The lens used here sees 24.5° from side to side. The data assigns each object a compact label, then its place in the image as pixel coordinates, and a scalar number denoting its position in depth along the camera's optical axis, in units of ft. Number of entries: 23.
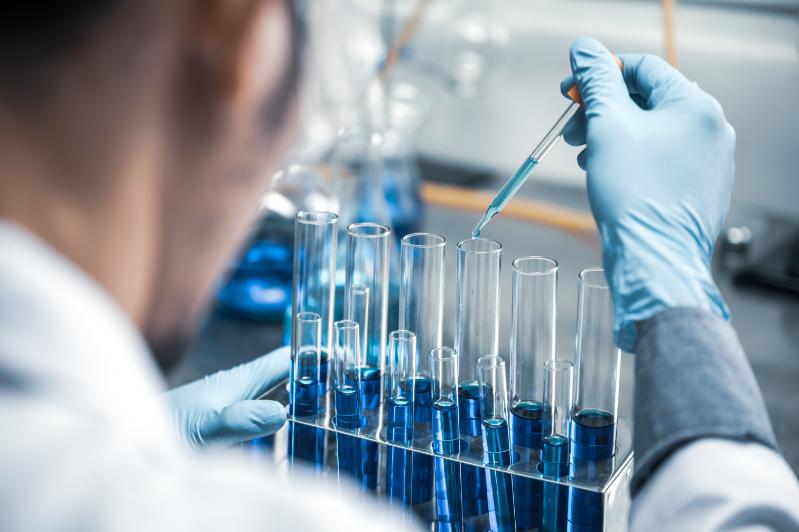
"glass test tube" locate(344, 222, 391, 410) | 2.90
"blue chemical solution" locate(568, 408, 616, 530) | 2.71
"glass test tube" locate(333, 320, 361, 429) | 2.87
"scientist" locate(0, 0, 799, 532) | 1.93
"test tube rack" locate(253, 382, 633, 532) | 2.71
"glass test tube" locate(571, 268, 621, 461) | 2.76
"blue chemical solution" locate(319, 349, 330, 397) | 2.93
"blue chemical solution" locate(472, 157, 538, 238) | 2.89
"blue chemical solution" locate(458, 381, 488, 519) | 2.78
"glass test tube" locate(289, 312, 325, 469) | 2.91
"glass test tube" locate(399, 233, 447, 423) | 2.86
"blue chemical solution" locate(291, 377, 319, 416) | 2.91
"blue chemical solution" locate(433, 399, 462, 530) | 2.79
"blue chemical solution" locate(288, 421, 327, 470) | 2.89
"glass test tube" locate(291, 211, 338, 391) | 2.93
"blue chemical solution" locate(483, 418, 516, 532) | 2.76
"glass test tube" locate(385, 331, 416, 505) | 2.83
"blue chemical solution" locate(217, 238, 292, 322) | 4.00
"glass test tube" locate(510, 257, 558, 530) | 2.76
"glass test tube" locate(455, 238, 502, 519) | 2.81
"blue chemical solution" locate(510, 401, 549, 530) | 2.75
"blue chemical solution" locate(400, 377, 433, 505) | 2.81
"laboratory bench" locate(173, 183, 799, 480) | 3.74
